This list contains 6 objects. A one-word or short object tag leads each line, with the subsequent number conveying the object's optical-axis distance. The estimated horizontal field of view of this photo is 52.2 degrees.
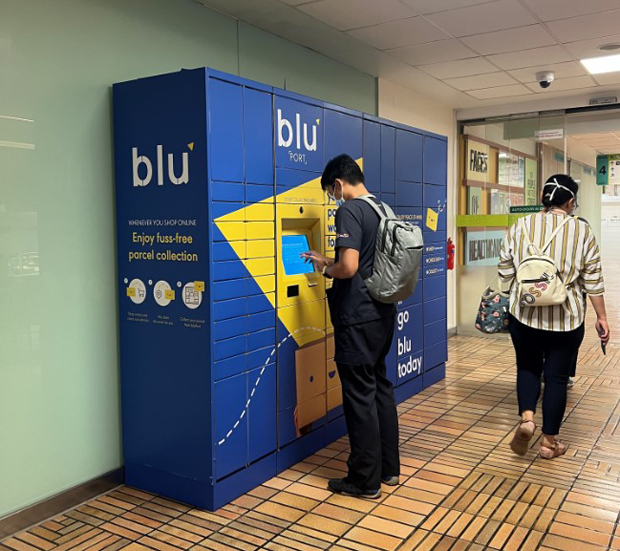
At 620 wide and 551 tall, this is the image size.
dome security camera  5.79
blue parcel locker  2.93
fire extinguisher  7.34
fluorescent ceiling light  5.31
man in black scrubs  3.04
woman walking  3.46
